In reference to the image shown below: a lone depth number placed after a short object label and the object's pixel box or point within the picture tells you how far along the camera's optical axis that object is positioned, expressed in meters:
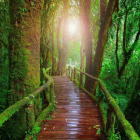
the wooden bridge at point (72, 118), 2.36
